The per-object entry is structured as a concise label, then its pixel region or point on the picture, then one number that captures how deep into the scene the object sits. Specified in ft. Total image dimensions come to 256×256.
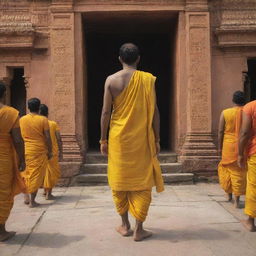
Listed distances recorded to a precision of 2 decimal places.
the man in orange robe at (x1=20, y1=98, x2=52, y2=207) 19.10
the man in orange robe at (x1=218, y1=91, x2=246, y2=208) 18.54
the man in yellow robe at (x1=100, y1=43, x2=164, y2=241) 13.23
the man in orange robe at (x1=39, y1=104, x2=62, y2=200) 20.79
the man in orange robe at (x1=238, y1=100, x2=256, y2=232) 13.77
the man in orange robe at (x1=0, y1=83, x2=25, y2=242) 13.17
